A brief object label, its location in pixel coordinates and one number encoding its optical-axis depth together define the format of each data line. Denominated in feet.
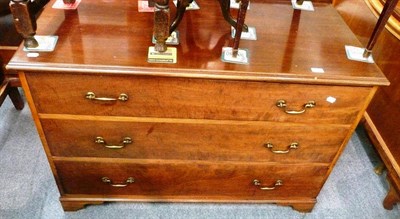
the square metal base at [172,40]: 3.34
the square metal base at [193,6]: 3.93
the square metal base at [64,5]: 3.67
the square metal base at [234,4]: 4.01
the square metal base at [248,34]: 3.55
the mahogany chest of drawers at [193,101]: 3.10
